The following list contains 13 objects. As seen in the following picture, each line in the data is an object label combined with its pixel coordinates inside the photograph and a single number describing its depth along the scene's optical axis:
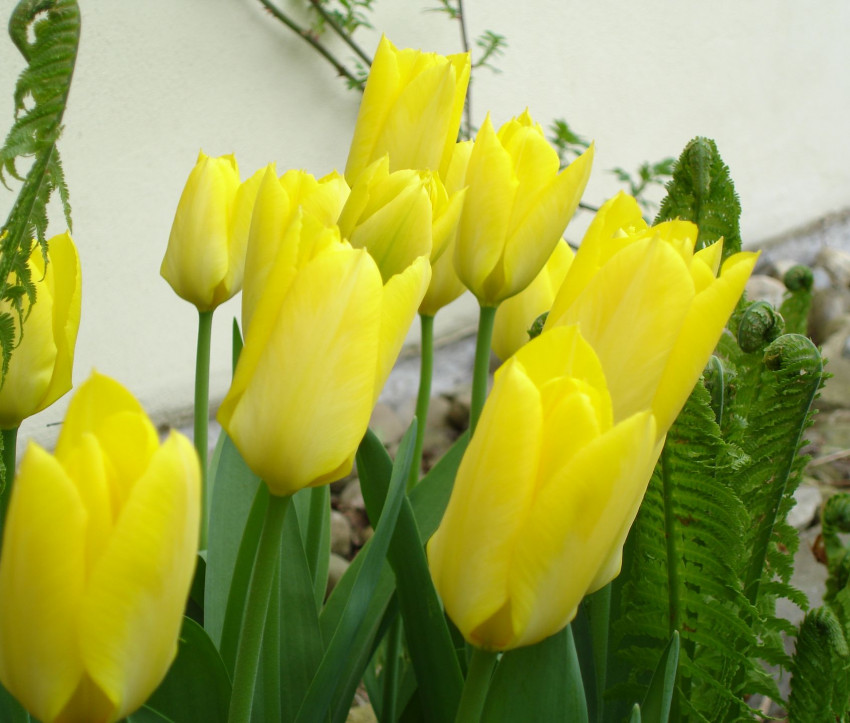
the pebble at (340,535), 1.97
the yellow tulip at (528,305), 0.81
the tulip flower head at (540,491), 0.36
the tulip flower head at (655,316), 0.41
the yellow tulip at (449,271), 0.70
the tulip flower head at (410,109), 0.65
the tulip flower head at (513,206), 0.64
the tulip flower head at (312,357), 0.39
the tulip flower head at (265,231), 0.50
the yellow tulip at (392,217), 0.53
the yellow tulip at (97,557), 0.30
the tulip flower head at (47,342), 0.53
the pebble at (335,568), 1.81
